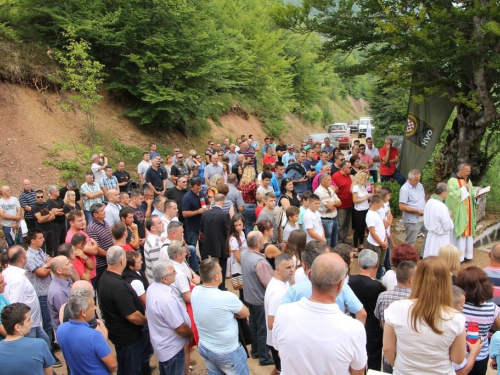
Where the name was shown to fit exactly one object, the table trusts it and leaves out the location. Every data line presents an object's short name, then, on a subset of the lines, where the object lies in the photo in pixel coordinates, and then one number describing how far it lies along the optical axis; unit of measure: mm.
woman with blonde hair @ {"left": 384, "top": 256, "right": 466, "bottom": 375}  3135
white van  38044
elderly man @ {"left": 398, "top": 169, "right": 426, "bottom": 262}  8500
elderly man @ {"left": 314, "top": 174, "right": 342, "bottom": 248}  8336
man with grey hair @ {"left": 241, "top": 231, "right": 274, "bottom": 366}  5219
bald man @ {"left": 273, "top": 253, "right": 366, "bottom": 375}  2729
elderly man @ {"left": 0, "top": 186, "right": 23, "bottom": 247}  9039
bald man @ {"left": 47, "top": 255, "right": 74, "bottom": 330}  4926
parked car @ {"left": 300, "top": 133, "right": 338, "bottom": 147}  26994
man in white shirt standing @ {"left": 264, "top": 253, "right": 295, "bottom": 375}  4418
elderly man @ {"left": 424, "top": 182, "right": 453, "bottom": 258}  7617
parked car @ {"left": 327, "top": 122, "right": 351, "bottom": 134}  32125
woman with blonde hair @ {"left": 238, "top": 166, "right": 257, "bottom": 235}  8844
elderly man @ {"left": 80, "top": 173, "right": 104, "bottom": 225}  9961
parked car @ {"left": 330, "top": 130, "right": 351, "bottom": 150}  29552
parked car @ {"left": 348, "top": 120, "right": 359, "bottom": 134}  45862
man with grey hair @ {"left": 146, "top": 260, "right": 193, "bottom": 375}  4391
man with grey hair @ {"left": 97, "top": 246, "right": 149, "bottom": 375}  4574
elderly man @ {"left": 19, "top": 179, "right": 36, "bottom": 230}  9281
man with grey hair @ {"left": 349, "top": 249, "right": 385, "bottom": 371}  4648
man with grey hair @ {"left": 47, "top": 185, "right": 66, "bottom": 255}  9031
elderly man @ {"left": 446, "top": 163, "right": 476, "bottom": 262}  8227
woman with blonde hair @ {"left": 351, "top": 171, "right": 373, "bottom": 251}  8680
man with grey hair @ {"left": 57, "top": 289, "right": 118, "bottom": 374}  3768
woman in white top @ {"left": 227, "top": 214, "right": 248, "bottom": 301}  6289
